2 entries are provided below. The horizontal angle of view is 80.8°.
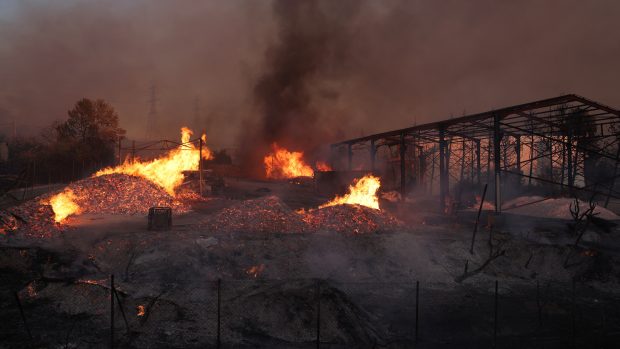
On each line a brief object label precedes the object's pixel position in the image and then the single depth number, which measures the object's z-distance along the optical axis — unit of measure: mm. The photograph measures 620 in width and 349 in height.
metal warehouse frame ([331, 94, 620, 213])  17938
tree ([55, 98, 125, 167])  46216
